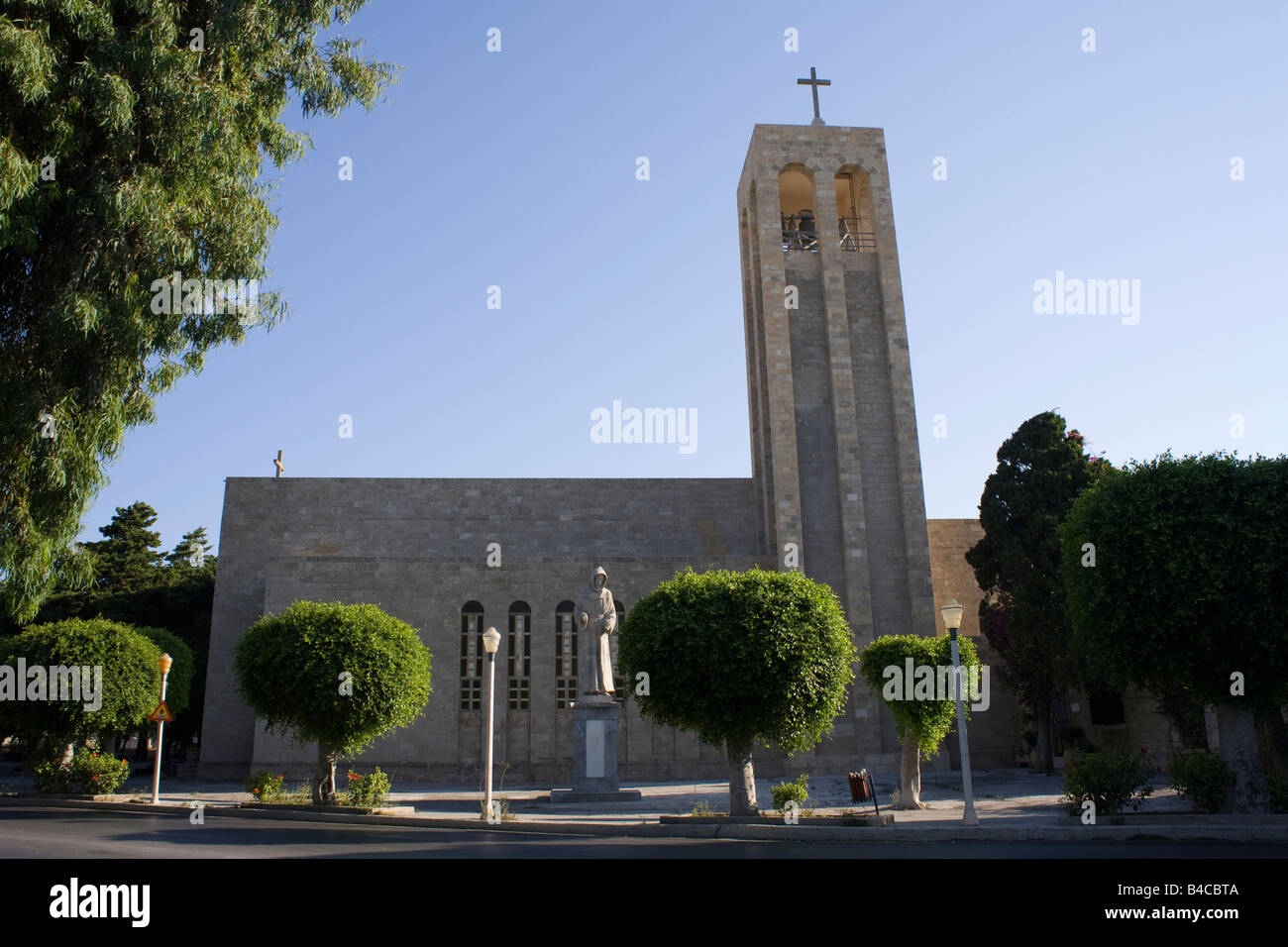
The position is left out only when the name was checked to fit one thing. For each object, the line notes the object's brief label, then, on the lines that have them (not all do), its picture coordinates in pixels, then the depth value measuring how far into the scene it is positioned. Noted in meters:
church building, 32.59
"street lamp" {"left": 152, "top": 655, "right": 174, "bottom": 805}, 22.15
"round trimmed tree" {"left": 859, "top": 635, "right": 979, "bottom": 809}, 20.45
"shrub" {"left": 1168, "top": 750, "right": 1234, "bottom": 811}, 16.39
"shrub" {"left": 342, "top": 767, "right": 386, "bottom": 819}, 19.28
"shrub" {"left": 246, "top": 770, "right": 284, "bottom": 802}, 20.75
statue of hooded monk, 22.92
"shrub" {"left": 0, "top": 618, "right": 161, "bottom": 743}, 25.55
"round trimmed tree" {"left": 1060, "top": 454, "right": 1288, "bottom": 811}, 16.34
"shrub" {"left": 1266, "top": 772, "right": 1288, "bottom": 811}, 16.50
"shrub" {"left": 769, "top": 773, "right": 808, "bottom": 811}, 16.86
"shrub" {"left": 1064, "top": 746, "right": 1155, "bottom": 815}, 16.12
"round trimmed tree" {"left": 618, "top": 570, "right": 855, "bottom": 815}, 17.39
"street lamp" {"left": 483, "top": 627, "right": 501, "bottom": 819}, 18.65
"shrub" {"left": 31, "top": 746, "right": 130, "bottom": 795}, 24.20
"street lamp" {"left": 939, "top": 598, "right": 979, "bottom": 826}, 16.34
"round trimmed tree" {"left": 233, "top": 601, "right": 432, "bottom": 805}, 20.09
